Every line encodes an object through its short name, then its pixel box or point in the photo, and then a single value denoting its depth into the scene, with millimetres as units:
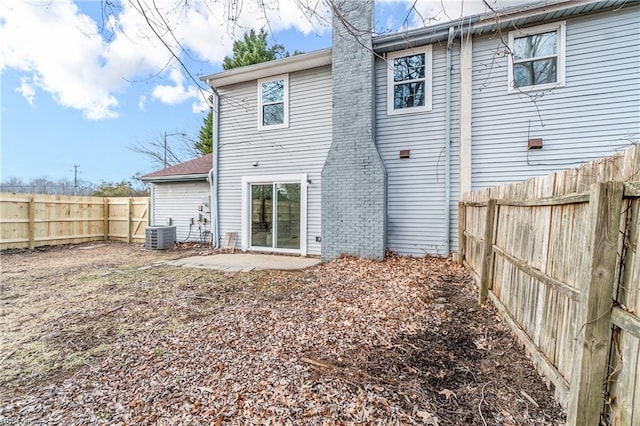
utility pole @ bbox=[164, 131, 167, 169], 23375
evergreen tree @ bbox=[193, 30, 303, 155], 16000
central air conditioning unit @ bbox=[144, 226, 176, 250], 9781
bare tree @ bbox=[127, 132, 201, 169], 22750
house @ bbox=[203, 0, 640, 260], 5781
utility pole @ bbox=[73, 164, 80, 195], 27441
